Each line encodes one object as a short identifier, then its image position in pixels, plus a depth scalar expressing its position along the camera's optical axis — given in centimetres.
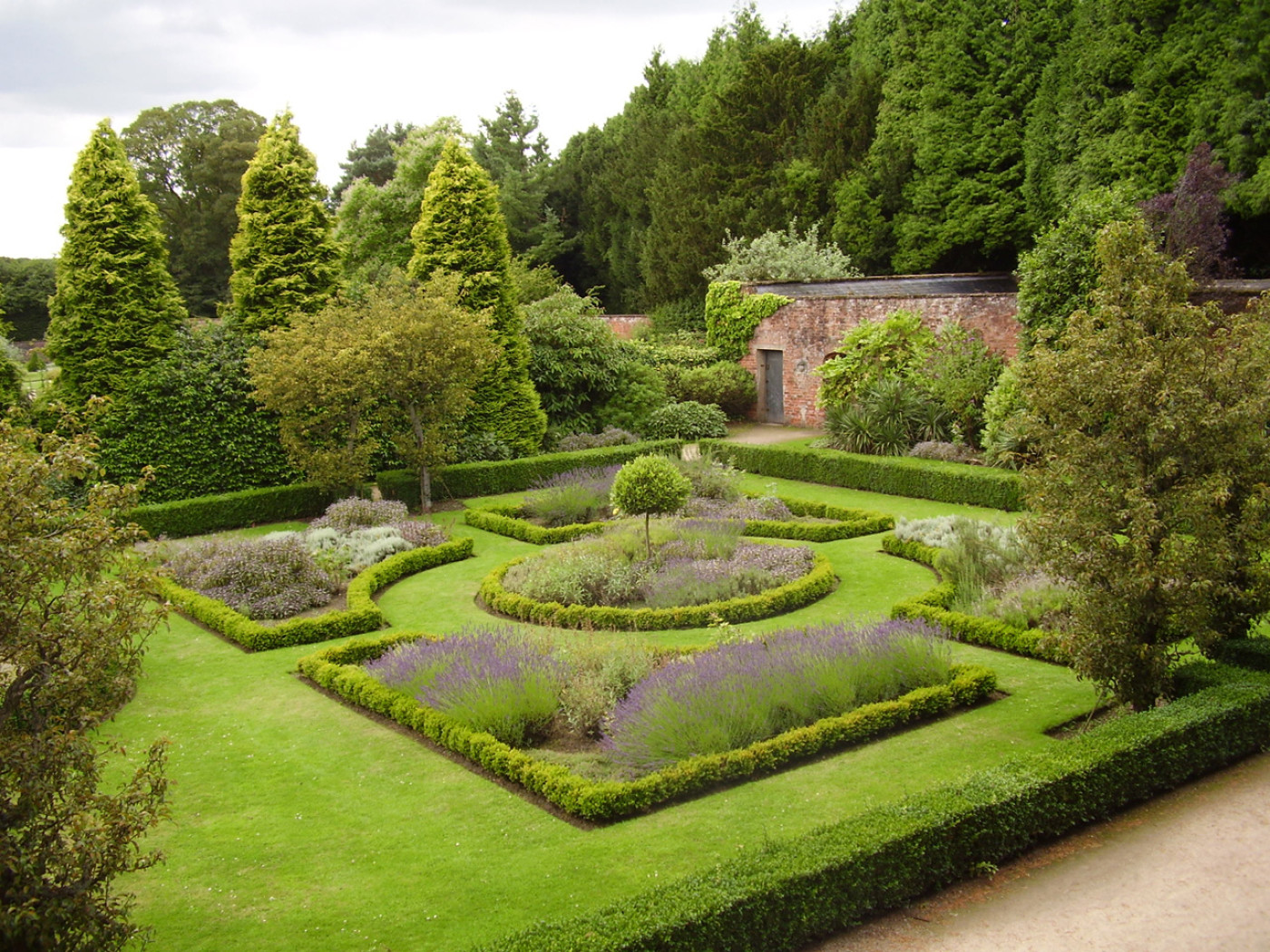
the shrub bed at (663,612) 1012
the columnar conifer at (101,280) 1536
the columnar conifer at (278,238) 1697
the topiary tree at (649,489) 1143
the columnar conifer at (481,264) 1878
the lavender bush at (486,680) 746
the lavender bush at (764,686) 693
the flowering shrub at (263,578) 1116
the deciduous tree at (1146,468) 659
